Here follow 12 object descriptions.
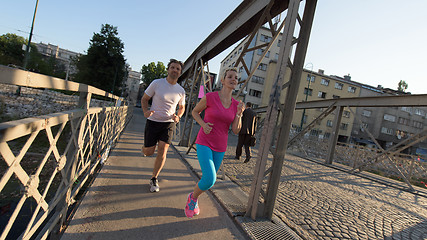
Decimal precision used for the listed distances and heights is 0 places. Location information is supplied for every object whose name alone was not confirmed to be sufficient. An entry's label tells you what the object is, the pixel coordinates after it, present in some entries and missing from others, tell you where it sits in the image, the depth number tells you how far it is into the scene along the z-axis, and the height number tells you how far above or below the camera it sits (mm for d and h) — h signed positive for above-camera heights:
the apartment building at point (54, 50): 79144 +12383
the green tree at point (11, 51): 41075 +4456
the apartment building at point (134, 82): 82750 +6250
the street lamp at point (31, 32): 20552 +4329
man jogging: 3318 -123
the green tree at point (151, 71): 59453 +8506
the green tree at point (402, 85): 59750 +18717
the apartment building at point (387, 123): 42594 +5546
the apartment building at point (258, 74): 38875 +8854
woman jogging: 2580 -153
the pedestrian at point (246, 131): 6875 -313
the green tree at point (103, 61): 32906 +4688
